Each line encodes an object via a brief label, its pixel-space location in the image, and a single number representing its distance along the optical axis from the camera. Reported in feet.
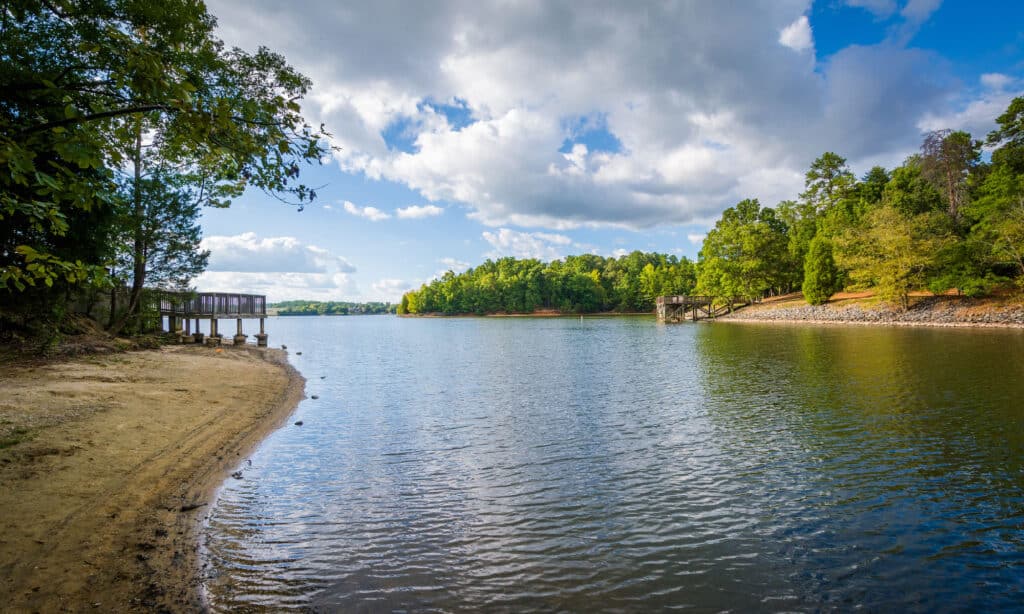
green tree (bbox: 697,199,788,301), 253.65
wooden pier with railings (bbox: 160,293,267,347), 105.40
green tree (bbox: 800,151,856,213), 253.03
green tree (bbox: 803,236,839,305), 206.90
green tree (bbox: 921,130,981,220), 184.03
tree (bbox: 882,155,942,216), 189.67
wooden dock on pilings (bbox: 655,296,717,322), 256.73
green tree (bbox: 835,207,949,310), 162.20
